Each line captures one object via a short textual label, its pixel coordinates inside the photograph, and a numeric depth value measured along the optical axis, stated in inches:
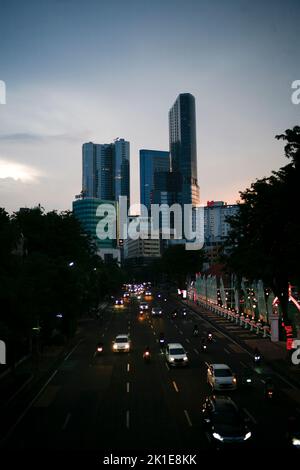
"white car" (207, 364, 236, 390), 1008.2
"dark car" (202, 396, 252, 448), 647.1
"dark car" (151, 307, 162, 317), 2991.1
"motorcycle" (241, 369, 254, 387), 1060.5
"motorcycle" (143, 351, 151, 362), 1389.1
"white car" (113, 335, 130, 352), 1579.7
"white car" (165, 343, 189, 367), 1300.4
